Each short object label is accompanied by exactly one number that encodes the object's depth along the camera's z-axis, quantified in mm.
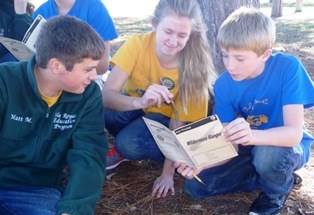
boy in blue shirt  2279
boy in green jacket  2155
